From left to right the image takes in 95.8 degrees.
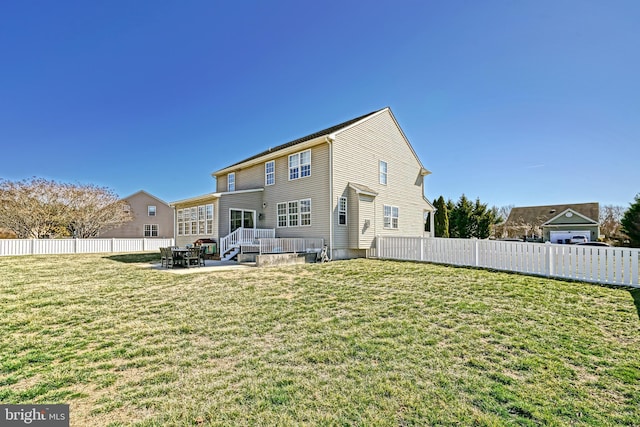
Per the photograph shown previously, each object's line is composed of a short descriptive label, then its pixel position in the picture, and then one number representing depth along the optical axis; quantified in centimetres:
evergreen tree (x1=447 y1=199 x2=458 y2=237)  3238
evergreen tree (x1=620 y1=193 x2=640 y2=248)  1969
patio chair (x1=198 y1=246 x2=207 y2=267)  1259
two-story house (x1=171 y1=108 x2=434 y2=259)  1493
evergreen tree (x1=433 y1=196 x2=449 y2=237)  2866
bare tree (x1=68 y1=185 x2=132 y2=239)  2591
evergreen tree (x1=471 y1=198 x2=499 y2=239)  3119
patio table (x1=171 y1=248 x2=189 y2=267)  1229
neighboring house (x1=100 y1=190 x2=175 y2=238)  3353
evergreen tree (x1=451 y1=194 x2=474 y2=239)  3130
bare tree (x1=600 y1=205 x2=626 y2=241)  3647
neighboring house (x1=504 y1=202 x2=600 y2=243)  3466
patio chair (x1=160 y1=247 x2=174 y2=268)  1229
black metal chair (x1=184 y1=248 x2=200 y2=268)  1234
